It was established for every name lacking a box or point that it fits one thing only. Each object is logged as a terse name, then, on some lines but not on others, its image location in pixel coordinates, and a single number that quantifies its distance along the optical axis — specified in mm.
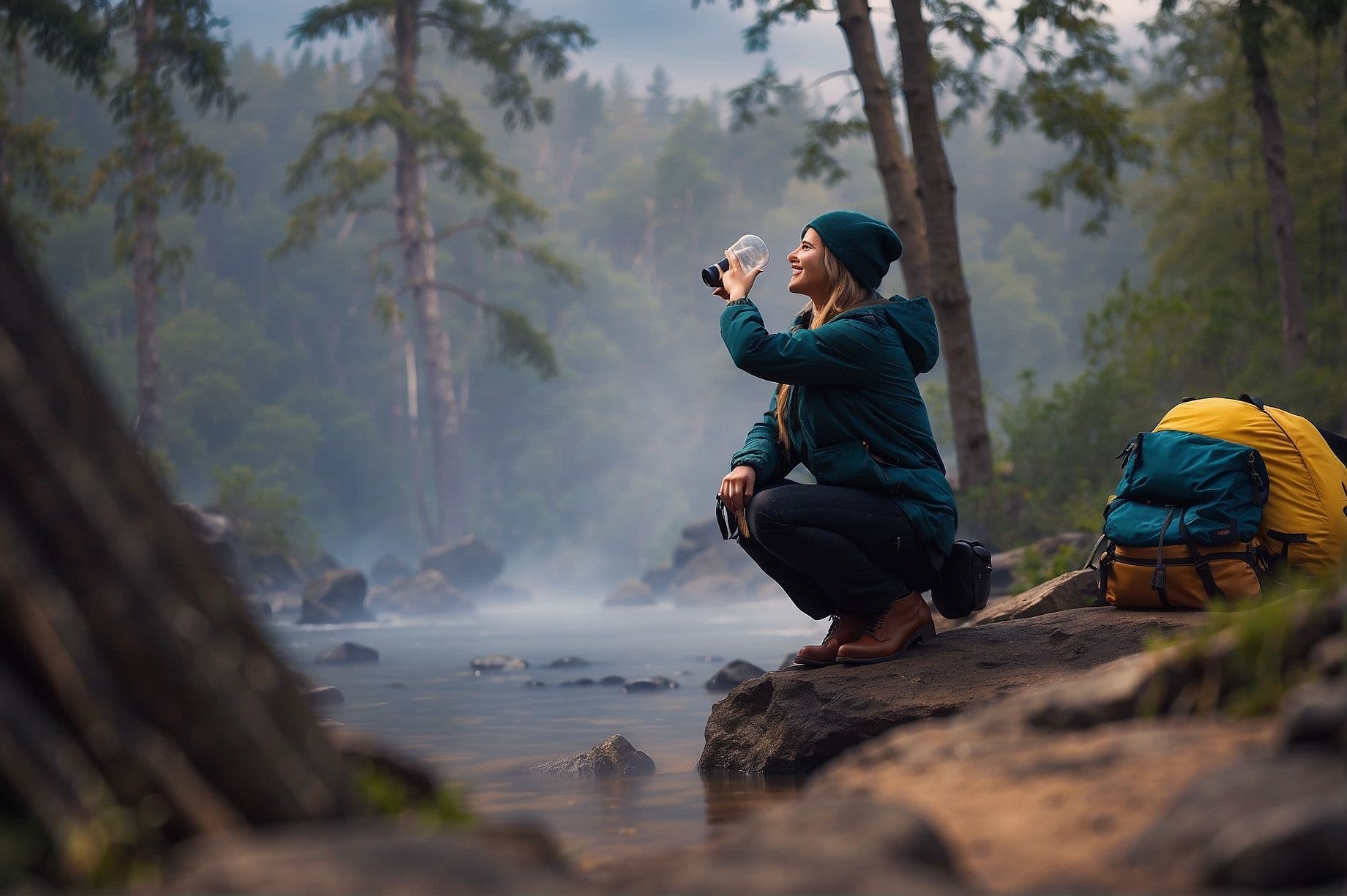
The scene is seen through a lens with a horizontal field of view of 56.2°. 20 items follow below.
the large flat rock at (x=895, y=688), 3695
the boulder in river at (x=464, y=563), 29328
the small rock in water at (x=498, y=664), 10000
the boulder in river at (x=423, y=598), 25750
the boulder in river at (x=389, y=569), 35750
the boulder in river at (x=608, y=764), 4074
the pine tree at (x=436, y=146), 26156
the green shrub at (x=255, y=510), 24531
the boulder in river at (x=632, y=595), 30828
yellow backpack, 4066
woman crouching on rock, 3820
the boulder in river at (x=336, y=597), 19781
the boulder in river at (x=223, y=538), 17939
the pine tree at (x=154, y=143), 20734
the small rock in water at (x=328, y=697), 6746
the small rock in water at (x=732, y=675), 7184
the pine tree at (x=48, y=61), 17516
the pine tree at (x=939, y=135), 9719
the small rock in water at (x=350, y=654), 11320
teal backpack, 4090
